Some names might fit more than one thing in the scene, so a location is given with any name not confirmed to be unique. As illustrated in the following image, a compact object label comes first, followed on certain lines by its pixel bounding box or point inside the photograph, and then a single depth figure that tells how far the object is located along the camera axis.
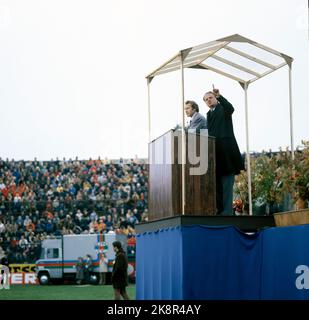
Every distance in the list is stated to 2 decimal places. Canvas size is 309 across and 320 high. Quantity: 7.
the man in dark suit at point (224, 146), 15.95
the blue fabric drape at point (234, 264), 14.45
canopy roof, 15.91
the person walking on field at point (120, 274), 21.05
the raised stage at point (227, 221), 14.99
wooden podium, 15.53
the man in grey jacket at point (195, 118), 15.74
